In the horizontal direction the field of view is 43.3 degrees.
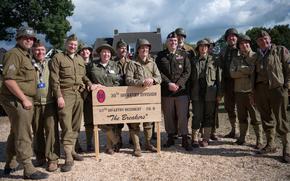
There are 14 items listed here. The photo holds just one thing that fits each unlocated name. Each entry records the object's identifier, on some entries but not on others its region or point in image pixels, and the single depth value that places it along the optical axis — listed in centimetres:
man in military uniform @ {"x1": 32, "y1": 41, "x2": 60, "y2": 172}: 661
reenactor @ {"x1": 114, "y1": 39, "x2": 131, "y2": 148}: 796
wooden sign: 731
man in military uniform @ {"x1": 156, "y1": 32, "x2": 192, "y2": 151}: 784
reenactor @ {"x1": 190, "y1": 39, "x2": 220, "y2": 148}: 797
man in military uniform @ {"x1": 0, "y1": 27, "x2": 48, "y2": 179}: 592
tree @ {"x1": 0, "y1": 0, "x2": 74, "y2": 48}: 3300
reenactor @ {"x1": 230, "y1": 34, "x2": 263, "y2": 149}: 787
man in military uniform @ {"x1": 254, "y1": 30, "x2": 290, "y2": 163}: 691
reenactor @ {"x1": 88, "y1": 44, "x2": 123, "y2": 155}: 748
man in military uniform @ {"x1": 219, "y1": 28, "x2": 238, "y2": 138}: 848
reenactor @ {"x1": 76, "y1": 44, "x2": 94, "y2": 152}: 769
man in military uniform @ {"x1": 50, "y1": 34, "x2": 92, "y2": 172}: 656
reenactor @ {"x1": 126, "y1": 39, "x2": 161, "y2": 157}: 739
